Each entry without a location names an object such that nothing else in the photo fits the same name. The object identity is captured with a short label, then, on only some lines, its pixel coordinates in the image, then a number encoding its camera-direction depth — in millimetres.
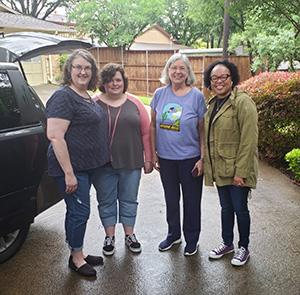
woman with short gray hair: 2934
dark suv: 2721
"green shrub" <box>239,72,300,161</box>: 5684
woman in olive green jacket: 2668
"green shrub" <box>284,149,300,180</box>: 4918
